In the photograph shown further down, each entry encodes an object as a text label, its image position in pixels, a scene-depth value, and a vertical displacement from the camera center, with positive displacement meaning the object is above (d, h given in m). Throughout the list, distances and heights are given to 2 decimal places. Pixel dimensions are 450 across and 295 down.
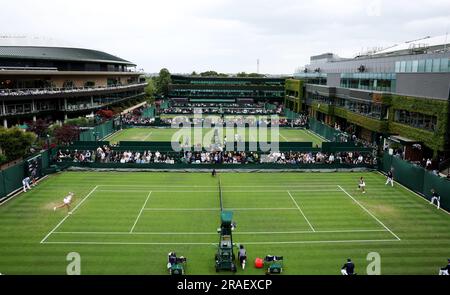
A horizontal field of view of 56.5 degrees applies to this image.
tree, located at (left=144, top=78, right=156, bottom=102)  135.41 -4.07
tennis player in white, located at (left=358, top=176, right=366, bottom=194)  33.84 -8.64
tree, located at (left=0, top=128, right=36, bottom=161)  40.47 -6.06
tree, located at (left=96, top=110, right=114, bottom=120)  82.25 -6.72
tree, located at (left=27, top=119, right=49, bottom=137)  55.06 -6.30
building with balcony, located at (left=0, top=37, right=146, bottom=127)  65.44 -0.26
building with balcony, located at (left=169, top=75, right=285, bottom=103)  136.50 -3.33
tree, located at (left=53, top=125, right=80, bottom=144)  50.16 -6.53
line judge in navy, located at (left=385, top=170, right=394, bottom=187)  36.10 -8.45
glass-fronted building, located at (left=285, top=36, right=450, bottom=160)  41.47 -2.33
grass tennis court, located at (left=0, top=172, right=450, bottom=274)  21.08 -9.00
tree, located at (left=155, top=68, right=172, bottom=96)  142.38 -1.08
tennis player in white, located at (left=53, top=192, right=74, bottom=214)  28.34 -8.36
